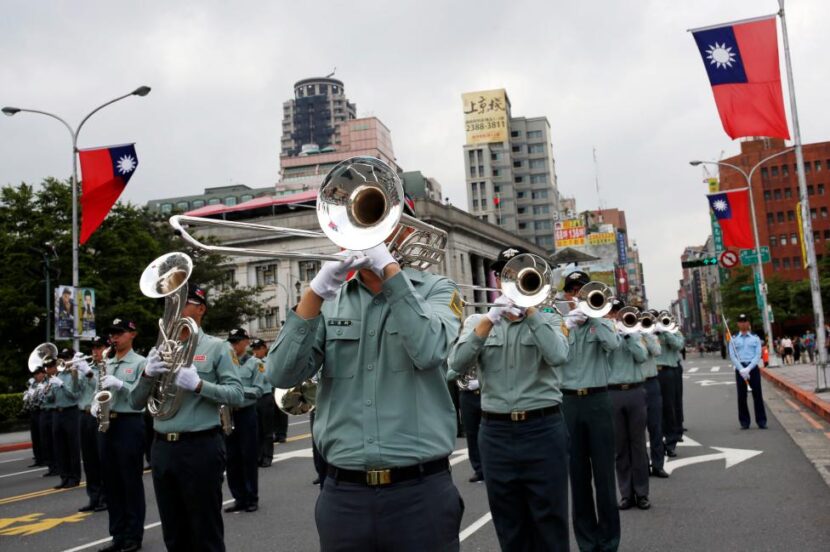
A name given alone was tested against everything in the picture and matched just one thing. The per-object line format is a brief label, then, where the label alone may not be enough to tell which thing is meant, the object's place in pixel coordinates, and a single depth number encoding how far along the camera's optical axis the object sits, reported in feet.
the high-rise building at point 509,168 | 425.28
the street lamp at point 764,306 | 137.90
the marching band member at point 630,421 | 26.76
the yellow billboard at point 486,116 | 426.51
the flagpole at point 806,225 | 70.79
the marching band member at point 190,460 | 17.89
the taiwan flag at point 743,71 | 54.29
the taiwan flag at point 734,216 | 94.02
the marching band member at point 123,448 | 24.39
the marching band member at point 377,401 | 10.60
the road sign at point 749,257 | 136.56
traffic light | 127.03
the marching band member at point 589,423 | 20.62
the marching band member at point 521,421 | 17.15
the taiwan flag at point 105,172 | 75.10
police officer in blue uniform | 47.97
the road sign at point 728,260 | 133.39
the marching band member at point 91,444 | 33.32
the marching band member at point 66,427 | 42.09
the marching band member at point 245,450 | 31.17
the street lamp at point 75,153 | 82.94
